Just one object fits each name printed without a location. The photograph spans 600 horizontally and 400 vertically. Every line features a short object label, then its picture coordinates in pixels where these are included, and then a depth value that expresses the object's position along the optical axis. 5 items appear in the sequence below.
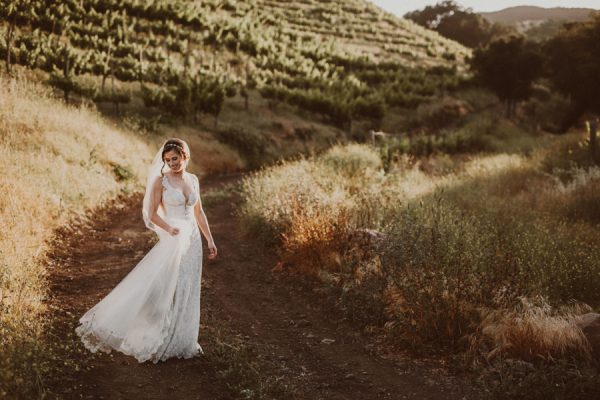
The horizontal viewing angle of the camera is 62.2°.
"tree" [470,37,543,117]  31.16
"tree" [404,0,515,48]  69.62
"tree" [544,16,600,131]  25.12
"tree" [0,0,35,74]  18.84
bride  4.84
